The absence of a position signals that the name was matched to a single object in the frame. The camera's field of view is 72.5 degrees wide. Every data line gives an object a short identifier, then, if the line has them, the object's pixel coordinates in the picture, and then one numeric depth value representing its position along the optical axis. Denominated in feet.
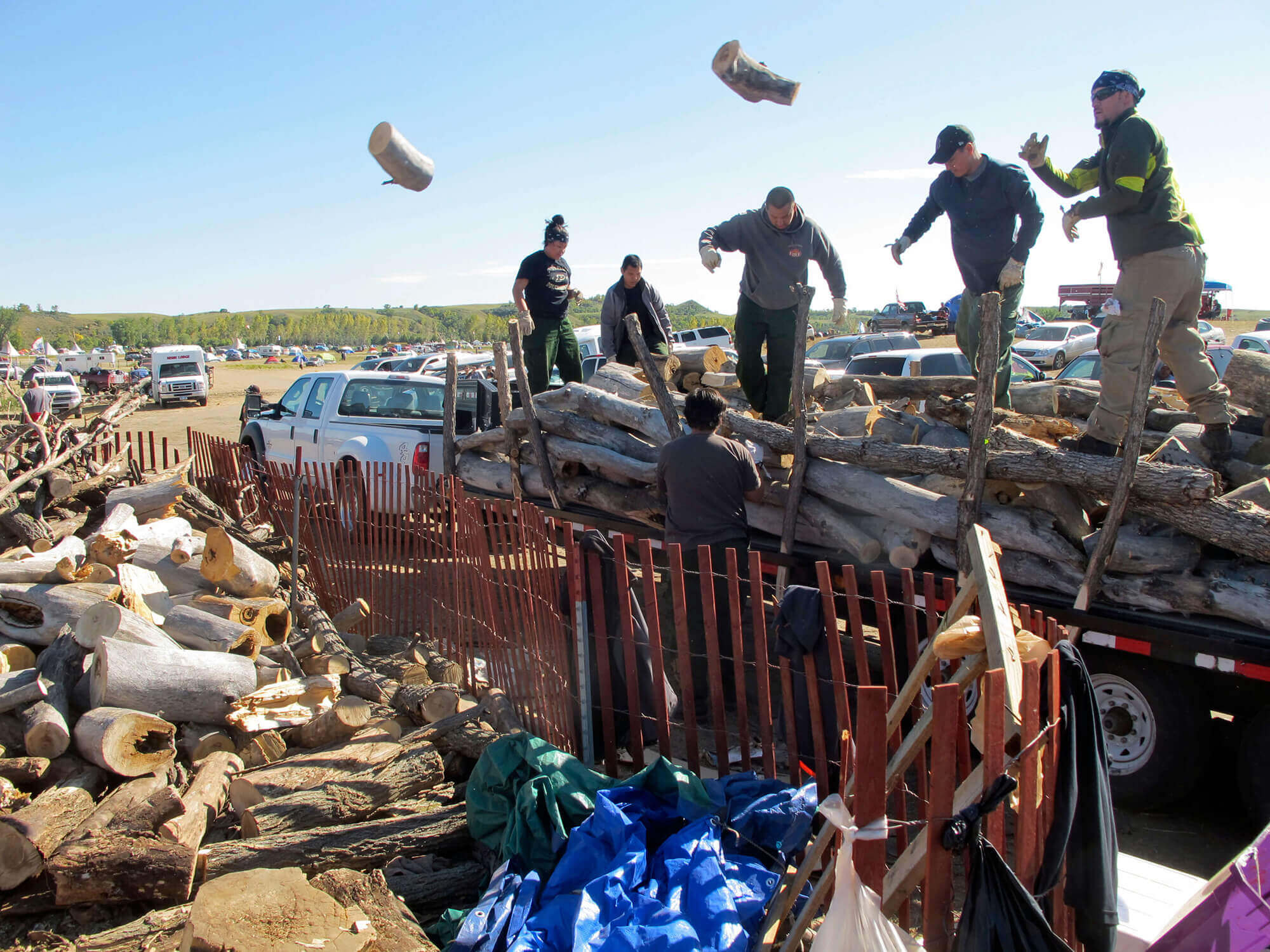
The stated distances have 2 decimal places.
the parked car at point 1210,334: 77.00
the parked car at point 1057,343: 94.68
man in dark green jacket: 16.14
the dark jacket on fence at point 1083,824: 7.38
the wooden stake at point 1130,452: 14.10
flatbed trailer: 13.73
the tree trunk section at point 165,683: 15.05
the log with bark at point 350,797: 12.50
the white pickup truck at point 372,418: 31.99
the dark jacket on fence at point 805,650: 12.88
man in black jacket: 19.42
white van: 114.01
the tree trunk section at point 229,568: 21.22
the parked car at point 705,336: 97.04
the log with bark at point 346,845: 11.78
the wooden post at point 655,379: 21.06
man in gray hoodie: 22.62
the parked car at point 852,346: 69.72
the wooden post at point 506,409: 25.31
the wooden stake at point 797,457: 18.08
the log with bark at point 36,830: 11.47
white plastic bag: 6.77
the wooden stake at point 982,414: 15.42
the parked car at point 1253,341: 52.44
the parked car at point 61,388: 96.17
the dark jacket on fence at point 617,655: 15.01
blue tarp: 9.42
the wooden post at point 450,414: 27.89
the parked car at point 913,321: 140.67
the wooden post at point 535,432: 24.06
